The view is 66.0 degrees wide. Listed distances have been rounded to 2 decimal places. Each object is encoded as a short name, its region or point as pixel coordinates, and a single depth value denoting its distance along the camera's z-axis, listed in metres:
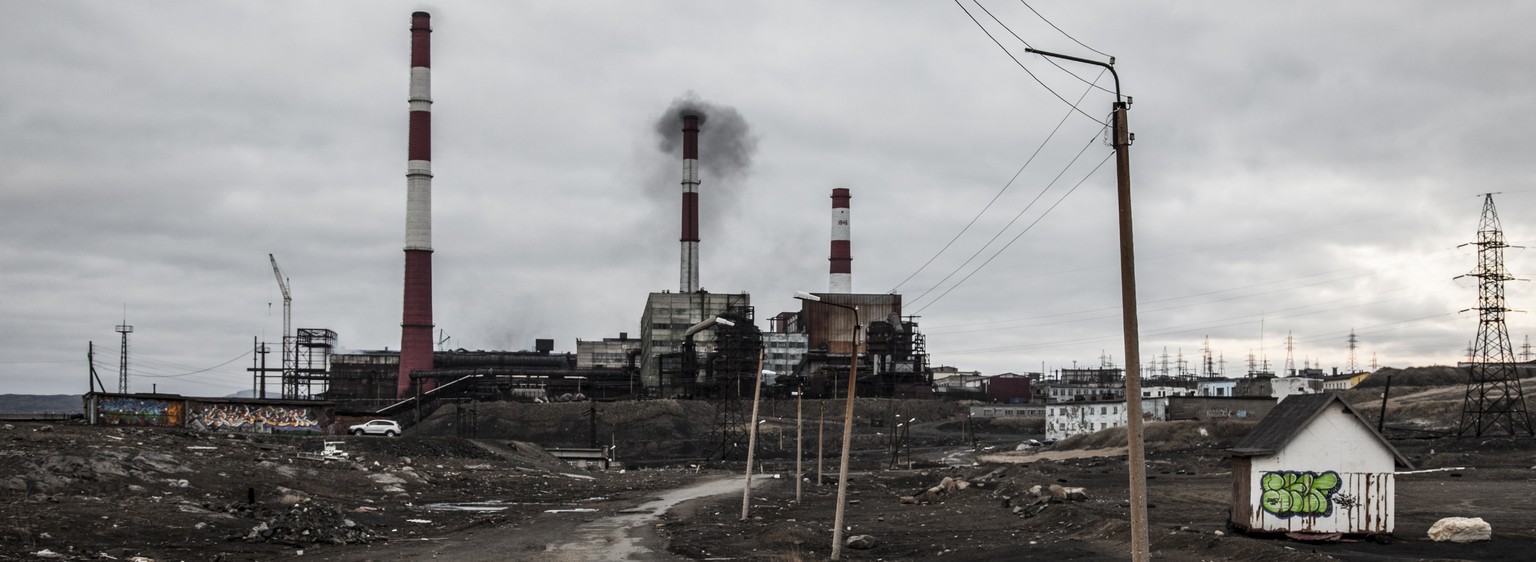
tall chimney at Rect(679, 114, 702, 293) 118.81
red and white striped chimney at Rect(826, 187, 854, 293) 123.12
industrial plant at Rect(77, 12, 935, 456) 97.44
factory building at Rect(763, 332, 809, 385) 132.12
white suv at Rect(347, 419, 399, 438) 75.31
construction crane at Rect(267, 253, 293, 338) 147.50
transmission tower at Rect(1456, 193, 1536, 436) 62.74
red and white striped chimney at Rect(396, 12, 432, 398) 96.62
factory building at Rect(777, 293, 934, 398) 123.38
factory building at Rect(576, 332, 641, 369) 157.25
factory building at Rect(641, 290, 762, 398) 112.54
